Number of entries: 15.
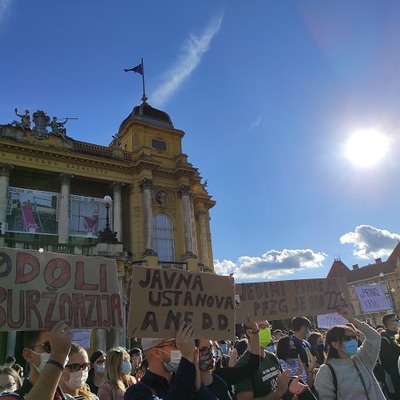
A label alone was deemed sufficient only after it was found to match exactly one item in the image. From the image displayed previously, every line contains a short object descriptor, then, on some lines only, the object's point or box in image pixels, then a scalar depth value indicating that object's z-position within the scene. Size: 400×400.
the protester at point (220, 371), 3.65
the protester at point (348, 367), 4.00
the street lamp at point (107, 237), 22.03
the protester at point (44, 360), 2.15
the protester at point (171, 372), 2.77
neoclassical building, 24.78
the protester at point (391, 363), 6.98
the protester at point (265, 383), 4.35
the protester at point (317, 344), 7.12
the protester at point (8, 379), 4.87
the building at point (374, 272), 72.38
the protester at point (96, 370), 6.18
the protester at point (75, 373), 3.27
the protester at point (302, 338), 5.96
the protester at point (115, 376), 4.62
